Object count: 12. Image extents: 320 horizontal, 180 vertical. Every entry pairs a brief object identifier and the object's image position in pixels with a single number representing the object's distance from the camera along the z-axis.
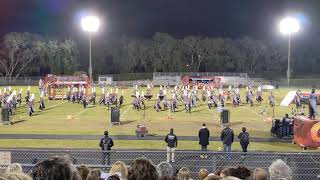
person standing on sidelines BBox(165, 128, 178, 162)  18.47
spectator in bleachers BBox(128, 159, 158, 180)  4.88
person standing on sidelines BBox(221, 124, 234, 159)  19.41
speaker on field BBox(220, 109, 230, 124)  29.59
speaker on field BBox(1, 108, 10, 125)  31.33
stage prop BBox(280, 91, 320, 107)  43.55
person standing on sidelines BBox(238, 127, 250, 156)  19.22
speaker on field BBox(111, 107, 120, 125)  30.84
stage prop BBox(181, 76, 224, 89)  70.54
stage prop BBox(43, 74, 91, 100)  52.59
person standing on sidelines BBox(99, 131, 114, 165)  17.67
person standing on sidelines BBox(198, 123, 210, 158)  19.49
